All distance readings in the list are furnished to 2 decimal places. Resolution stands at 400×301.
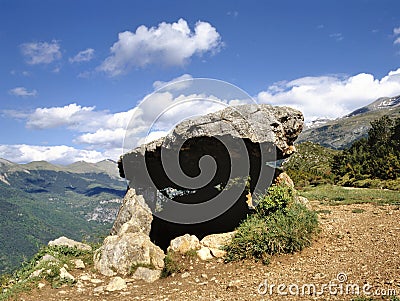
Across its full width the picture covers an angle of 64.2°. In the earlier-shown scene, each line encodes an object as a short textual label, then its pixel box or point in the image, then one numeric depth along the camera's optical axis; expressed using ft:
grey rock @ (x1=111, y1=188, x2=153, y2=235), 43.01
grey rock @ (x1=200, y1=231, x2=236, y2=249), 34.73
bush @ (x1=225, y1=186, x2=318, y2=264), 30.30
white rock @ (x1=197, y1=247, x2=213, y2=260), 32.97
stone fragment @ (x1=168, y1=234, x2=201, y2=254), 34.42
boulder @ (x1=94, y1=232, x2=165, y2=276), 33.22
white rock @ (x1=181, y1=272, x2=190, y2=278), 30.20
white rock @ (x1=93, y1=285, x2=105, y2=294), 29.18
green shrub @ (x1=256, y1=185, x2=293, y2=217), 36.03
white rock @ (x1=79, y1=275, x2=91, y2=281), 31.76
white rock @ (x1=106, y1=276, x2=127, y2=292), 29.60
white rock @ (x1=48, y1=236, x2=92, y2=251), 41.73
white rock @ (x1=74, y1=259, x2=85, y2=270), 34.32
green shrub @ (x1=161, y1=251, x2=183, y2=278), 31.42
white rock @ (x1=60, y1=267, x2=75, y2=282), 31.08
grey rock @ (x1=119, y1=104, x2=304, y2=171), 37.52
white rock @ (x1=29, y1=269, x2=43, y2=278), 31.47
